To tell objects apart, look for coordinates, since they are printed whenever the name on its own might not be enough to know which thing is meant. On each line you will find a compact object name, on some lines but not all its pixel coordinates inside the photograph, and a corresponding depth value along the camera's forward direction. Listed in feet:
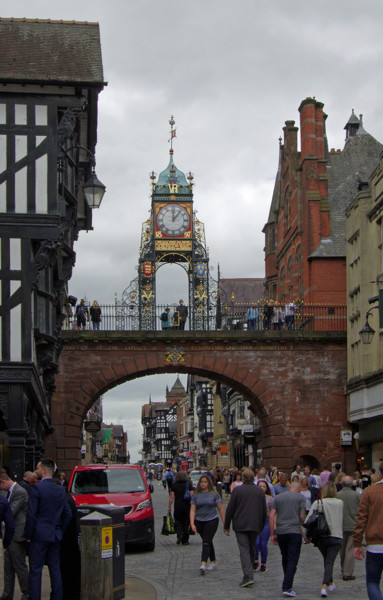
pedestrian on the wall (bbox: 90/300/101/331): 125.08
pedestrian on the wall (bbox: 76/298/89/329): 124.26
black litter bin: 37.42
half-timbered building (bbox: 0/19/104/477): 72.49
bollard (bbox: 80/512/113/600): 36.24
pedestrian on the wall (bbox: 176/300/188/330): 128.36
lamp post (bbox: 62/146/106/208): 56.44
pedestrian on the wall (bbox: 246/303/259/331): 131.34
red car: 61.11
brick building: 137.90
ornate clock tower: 130.31
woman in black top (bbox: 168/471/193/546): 66.74
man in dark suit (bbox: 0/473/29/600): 39.78
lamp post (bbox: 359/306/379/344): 84.02
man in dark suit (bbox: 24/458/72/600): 35.91
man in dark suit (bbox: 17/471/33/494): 48.35
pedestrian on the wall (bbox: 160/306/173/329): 128.67
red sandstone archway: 124.16
